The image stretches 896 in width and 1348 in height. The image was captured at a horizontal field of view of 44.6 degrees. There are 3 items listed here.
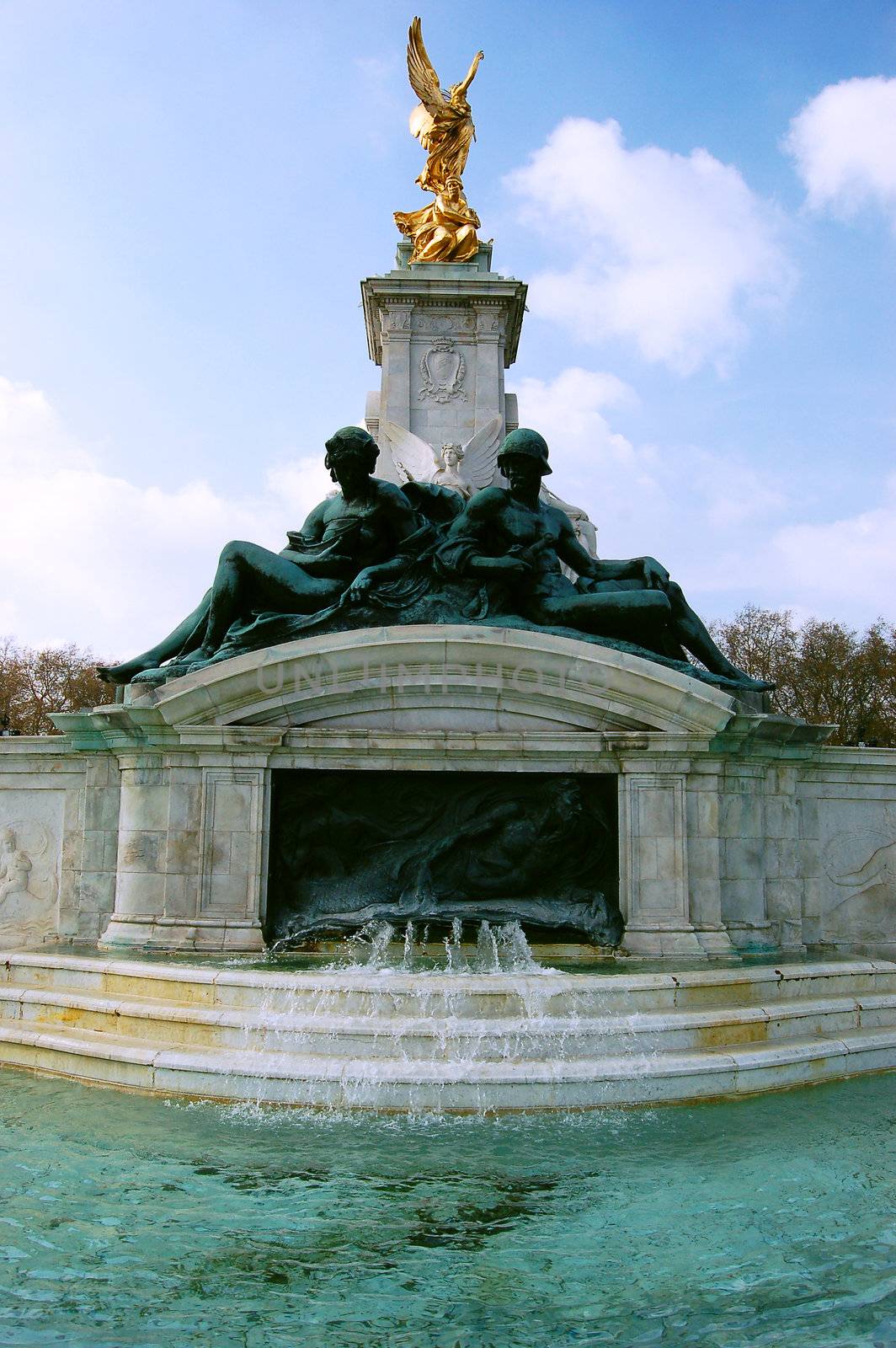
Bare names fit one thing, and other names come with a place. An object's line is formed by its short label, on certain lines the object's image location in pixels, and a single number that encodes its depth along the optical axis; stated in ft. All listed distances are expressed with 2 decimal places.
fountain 26.55
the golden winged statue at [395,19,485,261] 49.29
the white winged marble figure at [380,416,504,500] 43.86
